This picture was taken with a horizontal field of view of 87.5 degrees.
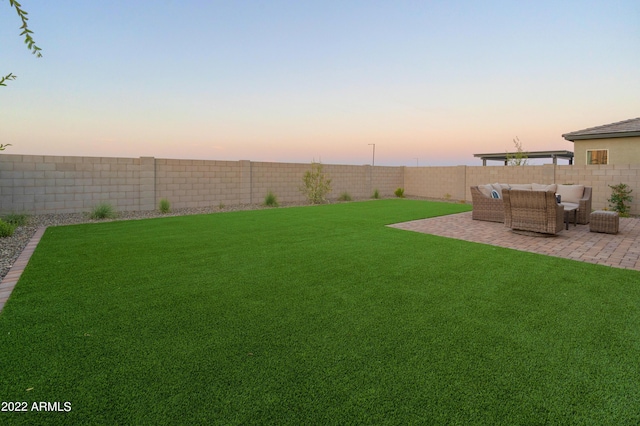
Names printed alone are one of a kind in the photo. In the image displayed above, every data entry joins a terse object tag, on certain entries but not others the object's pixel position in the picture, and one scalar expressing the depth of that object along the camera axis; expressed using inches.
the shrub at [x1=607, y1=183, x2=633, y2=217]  386.9
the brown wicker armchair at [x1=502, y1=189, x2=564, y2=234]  230.4
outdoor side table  272.3
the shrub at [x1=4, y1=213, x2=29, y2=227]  297.7
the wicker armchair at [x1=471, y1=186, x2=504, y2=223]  309.1
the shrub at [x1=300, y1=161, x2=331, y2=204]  545.0
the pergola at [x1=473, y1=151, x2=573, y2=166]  823.7
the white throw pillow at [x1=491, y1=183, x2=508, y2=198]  330.5
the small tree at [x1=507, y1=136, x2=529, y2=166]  636.1
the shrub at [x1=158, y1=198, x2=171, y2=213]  403.5
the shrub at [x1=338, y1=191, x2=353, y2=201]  593.0
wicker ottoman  251.6
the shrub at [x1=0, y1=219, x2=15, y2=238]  247.0
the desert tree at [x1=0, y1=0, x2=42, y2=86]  47.9
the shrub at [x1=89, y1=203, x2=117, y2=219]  347.9
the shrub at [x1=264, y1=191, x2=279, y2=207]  496.4
